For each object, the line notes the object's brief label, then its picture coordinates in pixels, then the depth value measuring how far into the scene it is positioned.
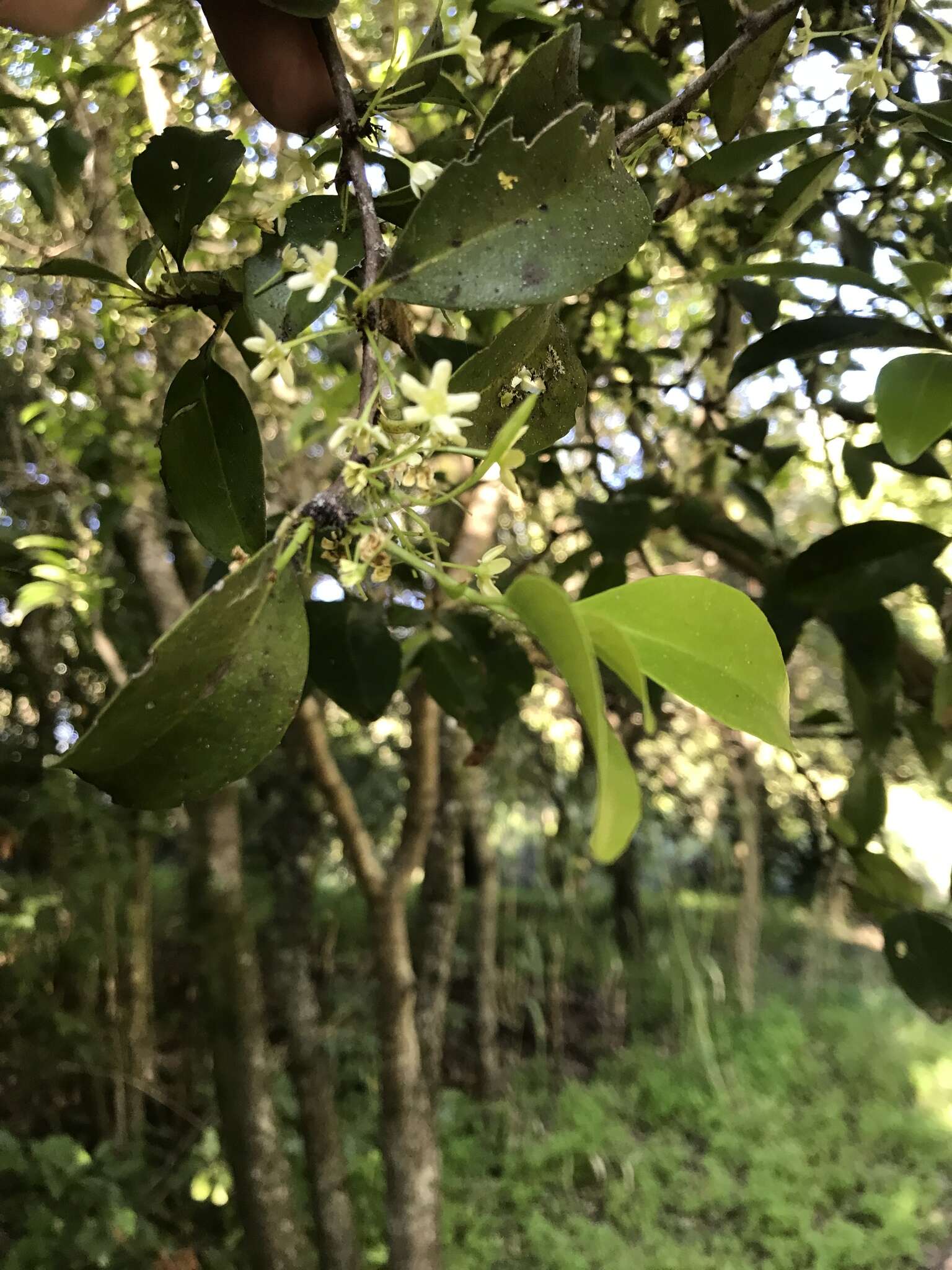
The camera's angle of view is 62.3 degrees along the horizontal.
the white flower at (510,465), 0.25
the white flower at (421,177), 0.28
